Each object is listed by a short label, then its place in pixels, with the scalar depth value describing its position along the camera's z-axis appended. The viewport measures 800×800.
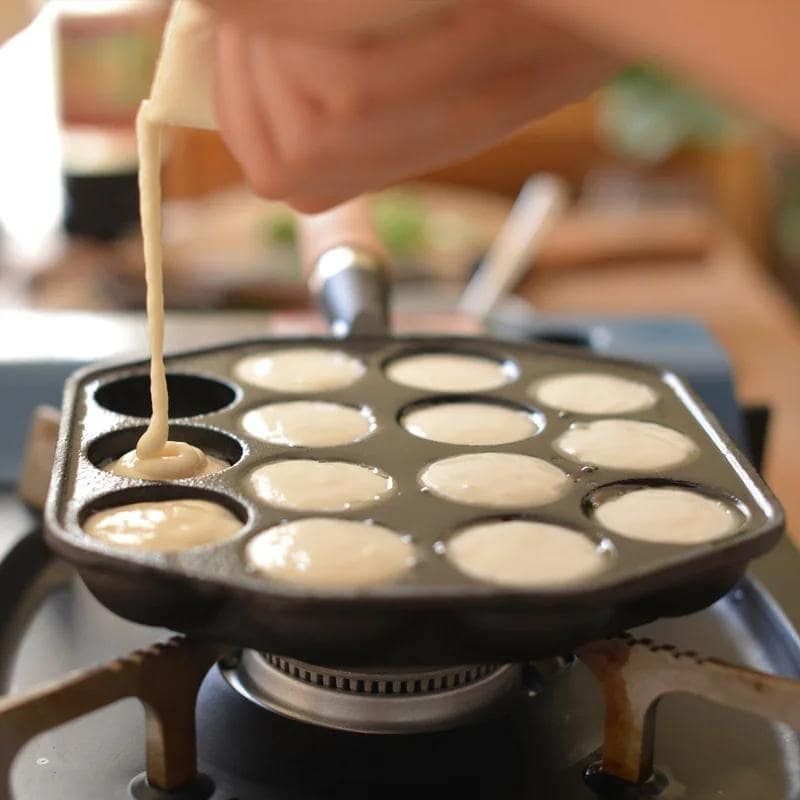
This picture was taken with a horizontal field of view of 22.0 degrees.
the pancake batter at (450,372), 0.63
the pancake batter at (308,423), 0.57
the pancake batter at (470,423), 0.58
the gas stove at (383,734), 0.50
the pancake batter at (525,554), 0.49
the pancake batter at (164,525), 0.51
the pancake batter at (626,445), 0.56
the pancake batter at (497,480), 0.54
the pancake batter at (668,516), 0.51
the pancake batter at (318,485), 0.53
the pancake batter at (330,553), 0.49
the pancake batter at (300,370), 0.62
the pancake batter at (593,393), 0.61
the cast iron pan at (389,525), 0.46
